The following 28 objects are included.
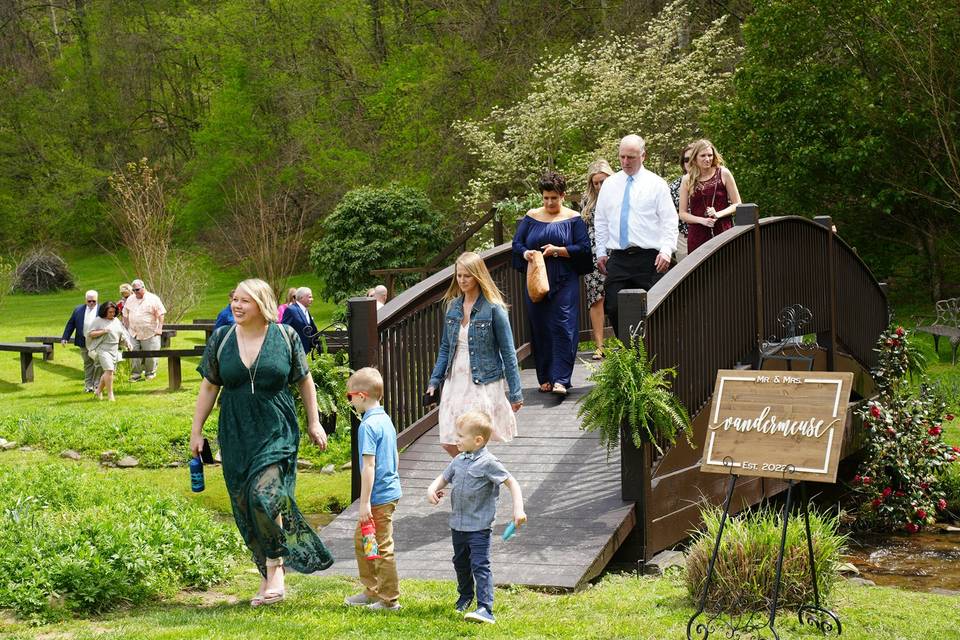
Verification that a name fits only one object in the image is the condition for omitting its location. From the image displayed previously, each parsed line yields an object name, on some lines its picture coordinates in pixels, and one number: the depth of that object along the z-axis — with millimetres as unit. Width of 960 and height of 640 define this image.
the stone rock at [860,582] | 7910
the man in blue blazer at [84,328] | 18625
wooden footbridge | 7484
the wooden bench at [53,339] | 22969
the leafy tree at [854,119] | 20750
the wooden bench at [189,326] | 23094
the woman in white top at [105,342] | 17703
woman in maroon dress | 10375
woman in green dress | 6227
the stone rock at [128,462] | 12656
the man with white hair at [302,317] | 13859
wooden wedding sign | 5492
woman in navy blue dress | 9602
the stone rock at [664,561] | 7586
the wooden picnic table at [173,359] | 18172
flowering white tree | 26062
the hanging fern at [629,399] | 7500
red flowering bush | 10977
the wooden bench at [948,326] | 18188
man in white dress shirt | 9484
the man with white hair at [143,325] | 19984
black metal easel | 5516
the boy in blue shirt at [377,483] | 6172
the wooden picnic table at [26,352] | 20125
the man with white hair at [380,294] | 15273
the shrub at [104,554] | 6215
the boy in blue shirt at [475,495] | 5934
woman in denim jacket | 7777
